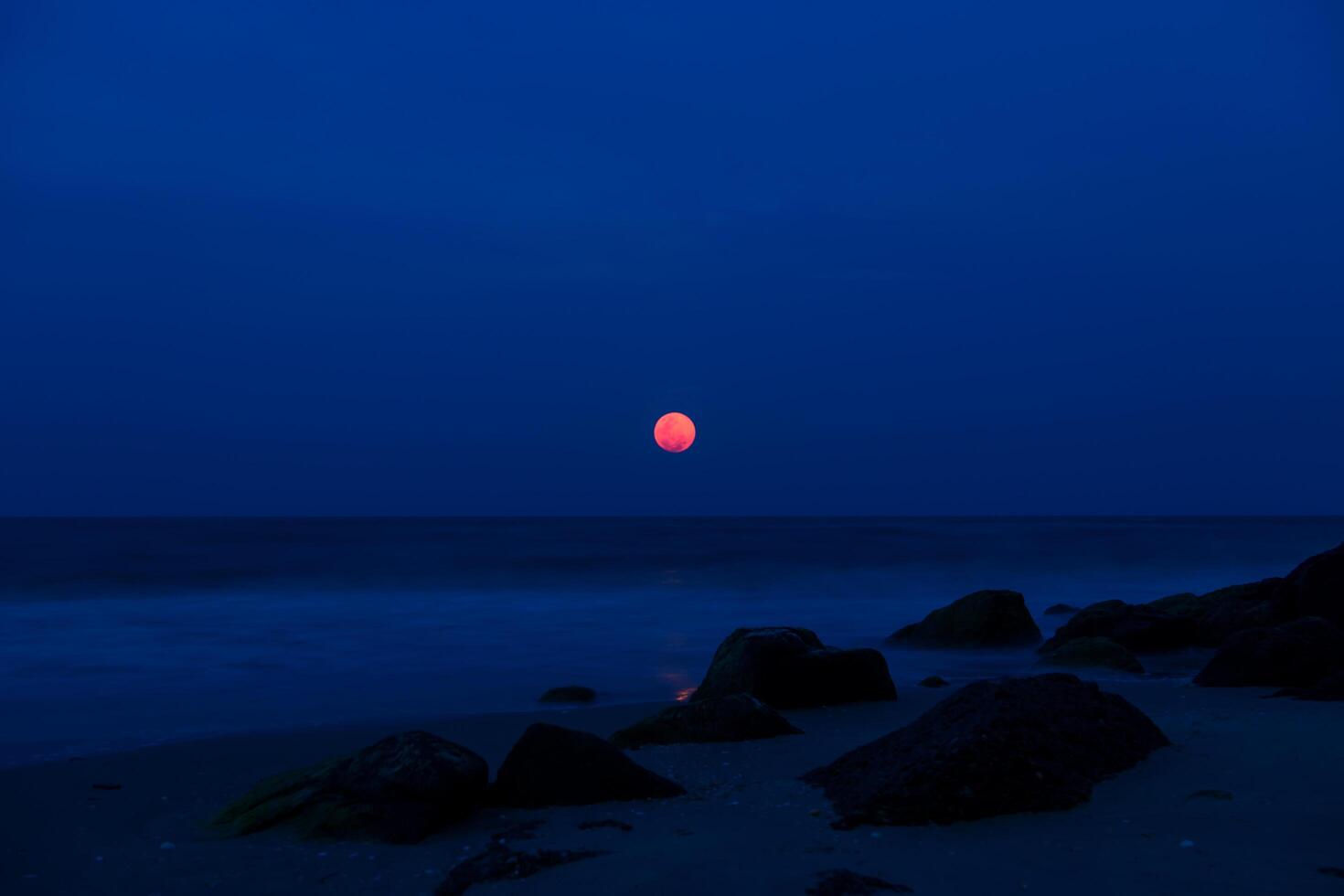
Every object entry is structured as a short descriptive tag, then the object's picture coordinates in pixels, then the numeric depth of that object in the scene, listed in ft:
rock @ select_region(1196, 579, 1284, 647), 42.60
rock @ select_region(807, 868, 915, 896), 12.22
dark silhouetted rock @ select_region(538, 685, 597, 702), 35.01
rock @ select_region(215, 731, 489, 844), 16.49
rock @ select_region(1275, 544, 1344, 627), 37.37
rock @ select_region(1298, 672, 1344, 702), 24.90
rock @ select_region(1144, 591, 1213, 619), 51.96
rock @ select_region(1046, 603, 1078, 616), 68.19
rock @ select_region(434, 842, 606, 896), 13.88
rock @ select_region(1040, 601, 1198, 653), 42.50
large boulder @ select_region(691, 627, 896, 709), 28.48
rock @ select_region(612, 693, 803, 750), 22.99
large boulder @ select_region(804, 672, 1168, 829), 15.10
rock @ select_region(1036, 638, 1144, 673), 37.06
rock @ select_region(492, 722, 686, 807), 17.76
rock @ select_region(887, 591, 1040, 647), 46.75
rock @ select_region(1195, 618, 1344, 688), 28.71
